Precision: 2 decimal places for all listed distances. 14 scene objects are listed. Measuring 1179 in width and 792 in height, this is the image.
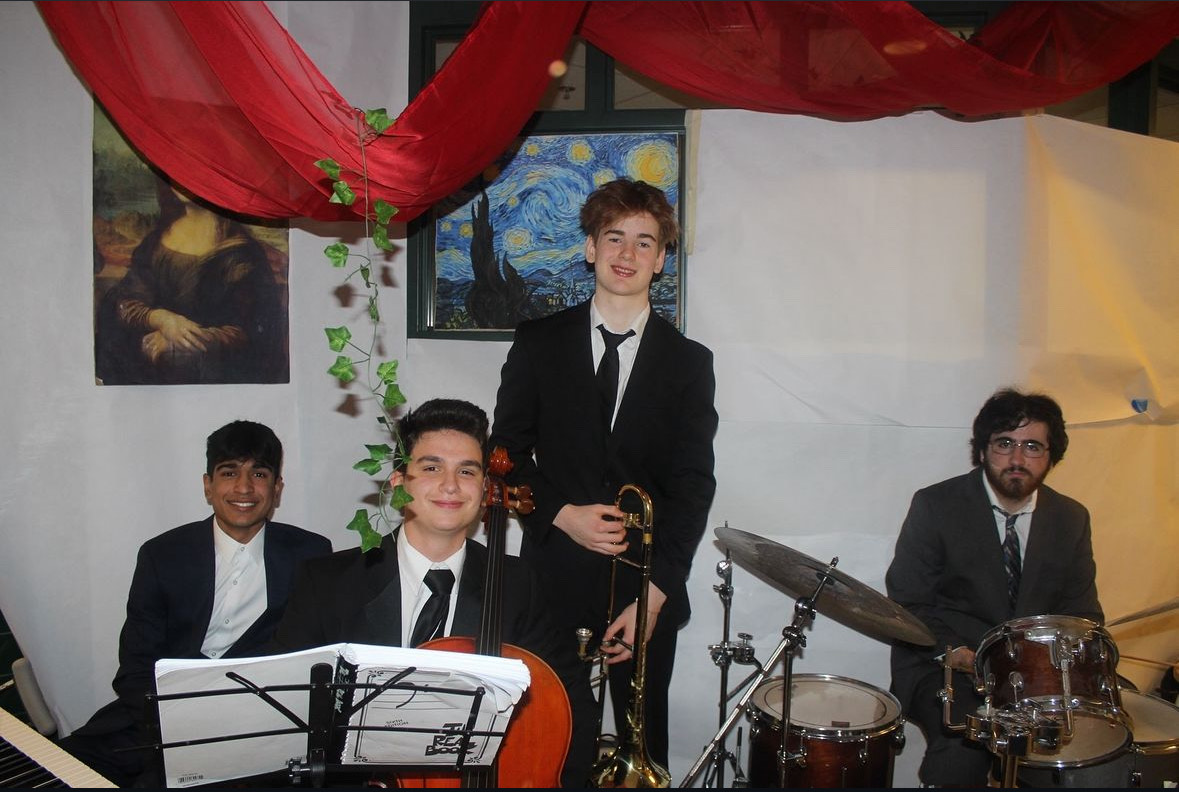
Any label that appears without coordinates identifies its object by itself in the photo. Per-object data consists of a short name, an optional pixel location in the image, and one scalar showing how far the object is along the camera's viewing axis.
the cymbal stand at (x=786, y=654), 2.51
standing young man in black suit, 2.81
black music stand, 1.72
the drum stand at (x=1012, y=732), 2.28
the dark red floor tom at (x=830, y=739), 2.50
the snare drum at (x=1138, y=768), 2.35
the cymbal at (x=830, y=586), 2.47
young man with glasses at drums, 2.88
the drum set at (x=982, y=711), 2.33
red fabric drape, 2.23
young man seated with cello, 2.29
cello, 2.13
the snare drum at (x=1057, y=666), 2.34
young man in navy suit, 2.64
